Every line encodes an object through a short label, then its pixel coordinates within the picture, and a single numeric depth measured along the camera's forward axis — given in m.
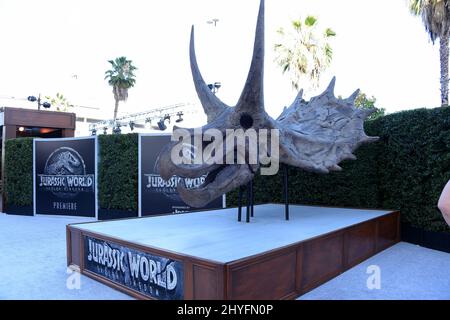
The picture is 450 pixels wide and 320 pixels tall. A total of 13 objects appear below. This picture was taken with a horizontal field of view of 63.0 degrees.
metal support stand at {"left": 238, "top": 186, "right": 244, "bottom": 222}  5.72
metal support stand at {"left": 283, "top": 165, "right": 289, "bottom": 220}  5.91
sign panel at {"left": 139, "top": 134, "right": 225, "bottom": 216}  9.42
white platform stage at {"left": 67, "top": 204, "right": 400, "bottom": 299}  3.43
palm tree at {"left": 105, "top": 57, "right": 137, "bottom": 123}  29.79
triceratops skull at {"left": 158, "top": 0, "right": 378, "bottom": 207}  4.07
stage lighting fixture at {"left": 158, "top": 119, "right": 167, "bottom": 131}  19.07
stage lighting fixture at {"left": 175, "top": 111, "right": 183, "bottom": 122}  18.34
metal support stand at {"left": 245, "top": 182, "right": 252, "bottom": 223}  5.58
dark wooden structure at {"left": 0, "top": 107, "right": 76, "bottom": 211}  13.03
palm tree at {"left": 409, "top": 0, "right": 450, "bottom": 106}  13.00
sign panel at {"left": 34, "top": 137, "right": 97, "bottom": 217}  10.70
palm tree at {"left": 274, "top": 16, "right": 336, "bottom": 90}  18.16
